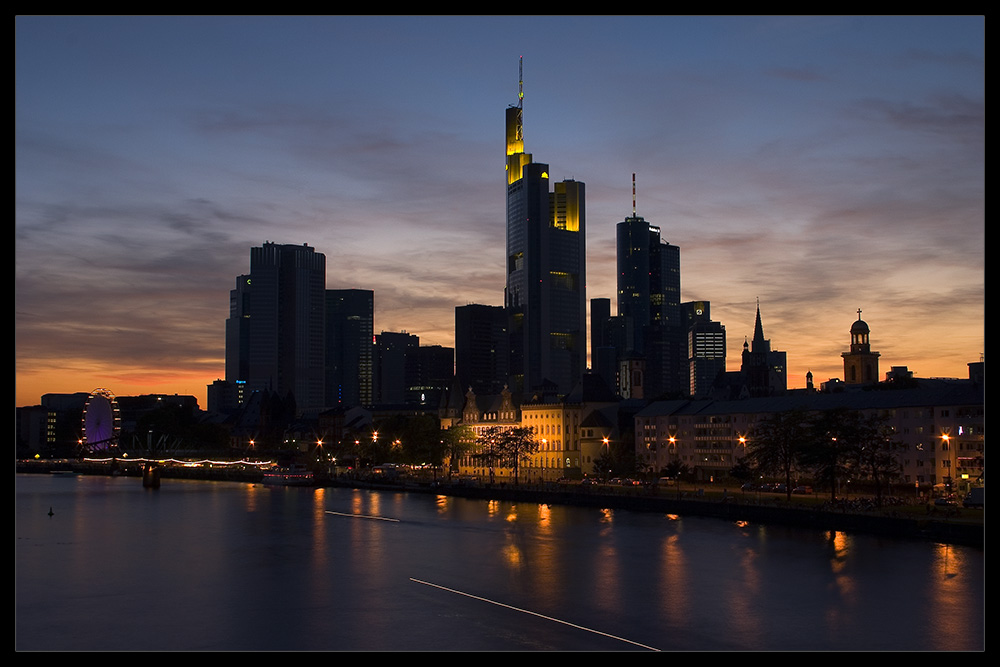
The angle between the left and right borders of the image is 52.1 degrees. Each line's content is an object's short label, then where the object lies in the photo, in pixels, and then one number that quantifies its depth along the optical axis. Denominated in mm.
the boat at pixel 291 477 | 171375
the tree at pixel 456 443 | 172500
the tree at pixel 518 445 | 164875
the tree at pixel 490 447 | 163675
